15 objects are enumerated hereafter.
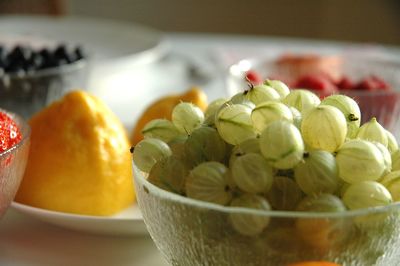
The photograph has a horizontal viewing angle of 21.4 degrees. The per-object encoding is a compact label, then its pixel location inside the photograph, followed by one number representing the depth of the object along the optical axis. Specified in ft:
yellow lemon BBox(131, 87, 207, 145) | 1.91
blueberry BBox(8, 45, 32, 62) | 2.32
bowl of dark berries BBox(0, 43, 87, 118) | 2.18
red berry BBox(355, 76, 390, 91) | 2.27
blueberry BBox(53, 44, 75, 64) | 2.39
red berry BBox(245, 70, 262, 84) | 2.31
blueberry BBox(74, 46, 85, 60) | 2.43
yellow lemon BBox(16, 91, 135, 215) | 1.73
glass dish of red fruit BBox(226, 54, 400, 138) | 2.13
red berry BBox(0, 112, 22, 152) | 1.58
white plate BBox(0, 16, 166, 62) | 3.08
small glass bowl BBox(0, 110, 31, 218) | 1.54
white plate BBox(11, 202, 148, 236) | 1.64
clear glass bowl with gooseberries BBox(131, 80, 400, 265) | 1.29
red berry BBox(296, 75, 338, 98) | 2.20
